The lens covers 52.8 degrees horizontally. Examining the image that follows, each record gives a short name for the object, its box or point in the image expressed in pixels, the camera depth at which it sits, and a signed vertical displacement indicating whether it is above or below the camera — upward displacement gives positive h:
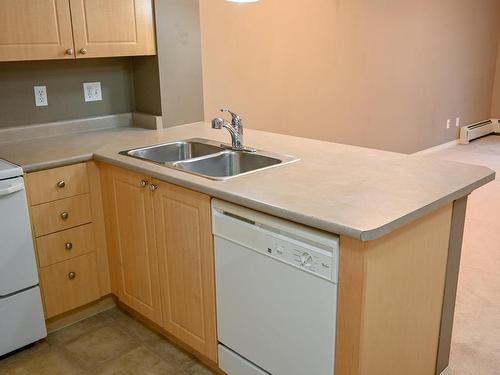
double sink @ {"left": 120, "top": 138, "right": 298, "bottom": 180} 2.38 -0.50
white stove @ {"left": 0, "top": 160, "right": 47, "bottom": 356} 2.22 -0.95
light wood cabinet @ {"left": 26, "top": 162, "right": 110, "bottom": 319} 2.39 -0.86
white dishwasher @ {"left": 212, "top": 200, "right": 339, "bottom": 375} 1.64 -0.83
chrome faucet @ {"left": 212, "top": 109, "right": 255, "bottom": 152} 2.49 -0.38
